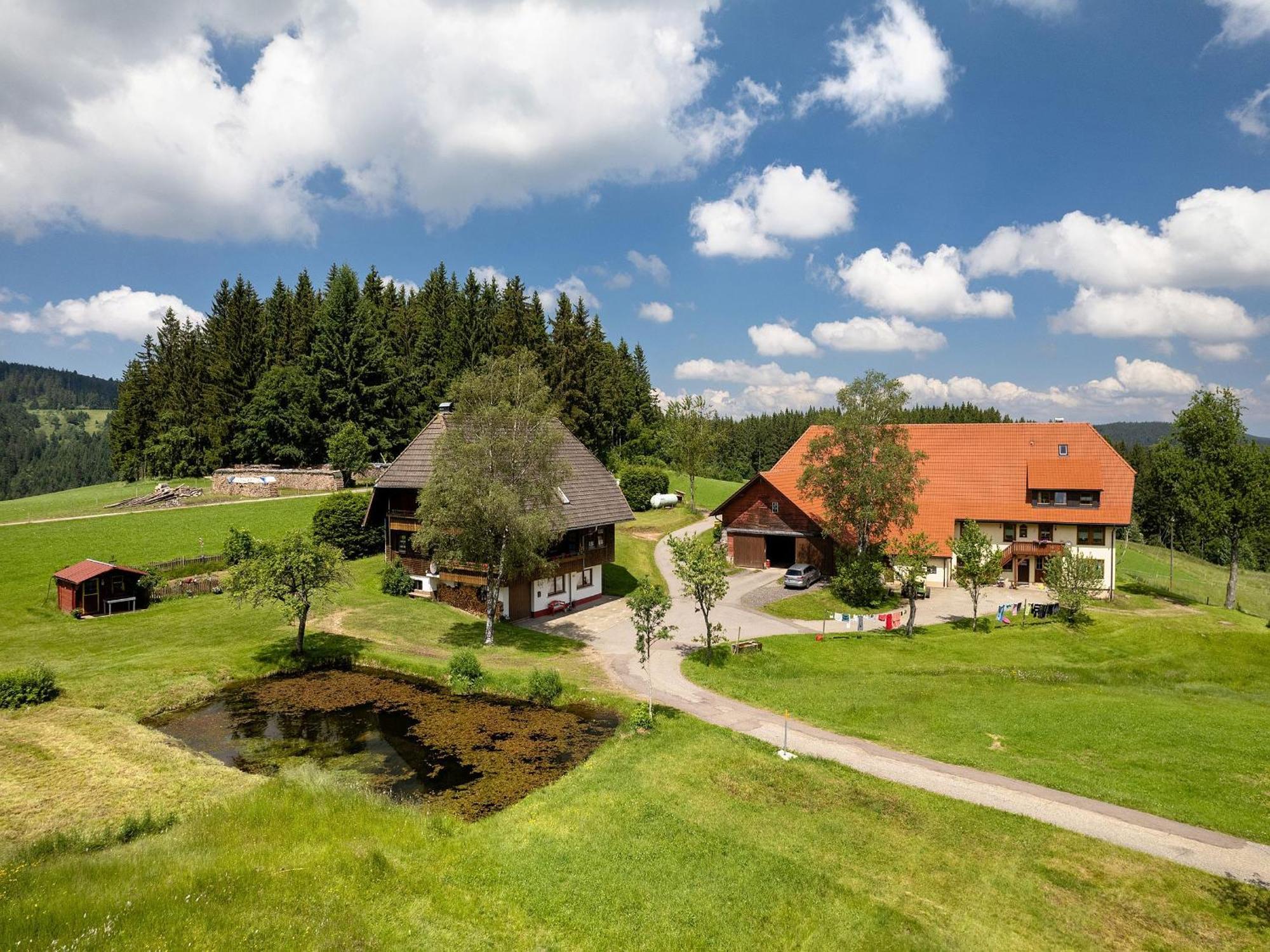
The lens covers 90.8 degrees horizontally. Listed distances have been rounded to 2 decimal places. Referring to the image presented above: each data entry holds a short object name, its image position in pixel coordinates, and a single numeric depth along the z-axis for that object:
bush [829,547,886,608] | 38.19
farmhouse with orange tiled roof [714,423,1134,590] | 42.44
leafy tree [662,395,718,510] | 70.00
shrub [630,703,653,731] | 19.69
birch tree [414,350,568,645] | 27.25
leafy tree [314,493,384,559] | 38.84
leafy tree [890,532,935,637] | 32.06
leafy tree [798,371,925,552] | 38.88
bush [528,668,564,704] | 22.58
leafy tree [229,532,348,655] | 24.77
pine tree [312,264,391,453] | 60.84
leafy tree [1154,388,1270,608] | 41.50
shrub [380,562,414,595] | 34.72
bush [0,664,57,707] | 19.14
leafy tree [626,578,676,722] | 23.16
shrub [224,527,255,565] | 34.28
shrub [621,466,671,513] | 66.94
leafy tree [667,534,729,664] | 25.66
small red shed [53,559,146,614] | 28.36
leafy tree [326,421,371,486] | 55.09
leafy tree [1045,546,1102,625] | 33.19
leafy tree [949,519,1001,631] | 32.88
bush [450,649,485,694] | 23.44
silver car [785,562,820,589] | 40.75
